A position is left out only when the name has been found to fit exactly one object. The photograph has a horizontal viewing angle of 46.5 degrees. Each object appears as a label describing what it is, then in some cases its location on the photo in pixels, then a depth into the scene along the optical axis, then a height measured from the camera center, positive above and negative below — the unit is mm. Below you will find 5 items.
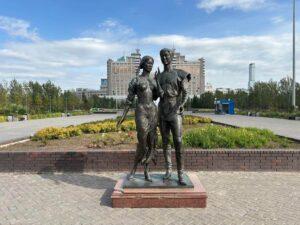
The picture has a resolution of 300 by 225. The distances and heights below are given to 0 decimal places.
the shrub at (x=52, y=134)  10531 -910
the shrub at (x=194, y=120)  17908 -854
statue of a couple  5441 +54
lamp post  34769 +4753
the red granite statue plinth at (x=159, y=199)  5141 -1398
